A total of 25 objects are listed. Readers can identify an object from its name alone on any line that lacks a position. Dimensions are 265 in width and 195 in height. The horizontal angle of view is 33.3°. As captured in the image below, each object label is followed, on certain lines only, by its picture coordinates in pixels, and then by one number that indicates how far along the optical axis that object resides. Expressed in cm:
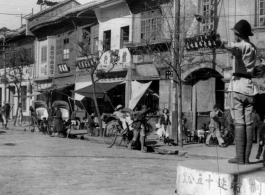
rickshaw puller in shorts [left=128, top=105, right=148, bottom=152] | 1491
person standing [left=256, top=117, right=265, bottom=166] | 1053
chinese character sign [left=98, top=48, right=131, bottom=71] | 2466
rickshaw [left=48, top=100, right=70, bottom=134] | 2309
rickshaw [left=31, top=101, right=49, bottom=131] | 2474
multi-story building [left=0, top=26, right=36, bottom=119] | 3562
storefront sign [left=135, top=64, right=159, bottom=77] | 2275
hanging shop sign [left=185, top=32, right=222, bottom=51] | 1864
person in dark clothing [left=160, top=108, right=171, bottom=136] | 1828
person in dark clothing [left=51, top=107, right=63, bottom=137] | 2038
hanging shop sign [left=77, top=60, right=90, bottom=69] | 2814
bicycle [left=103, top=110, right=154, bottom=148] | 1608
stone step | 467
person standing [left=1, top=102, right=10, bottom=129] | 2667
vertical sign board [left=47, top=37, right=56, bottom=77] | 3200
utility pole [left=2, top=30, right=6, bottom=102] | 3378
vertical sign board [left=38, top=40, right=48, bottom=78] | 3375
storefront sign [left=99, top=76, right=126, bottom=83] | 2535
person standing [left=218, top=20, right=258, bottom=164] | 561
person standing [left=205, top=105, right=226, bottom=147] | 1638
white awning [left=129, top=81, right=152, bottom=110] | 2112
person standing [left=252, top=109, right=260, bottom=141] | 1560
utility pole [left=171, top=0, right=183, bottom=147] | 1612
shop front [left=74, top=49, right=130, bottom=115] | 2478
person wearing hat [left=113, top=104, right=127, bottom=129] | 1619
